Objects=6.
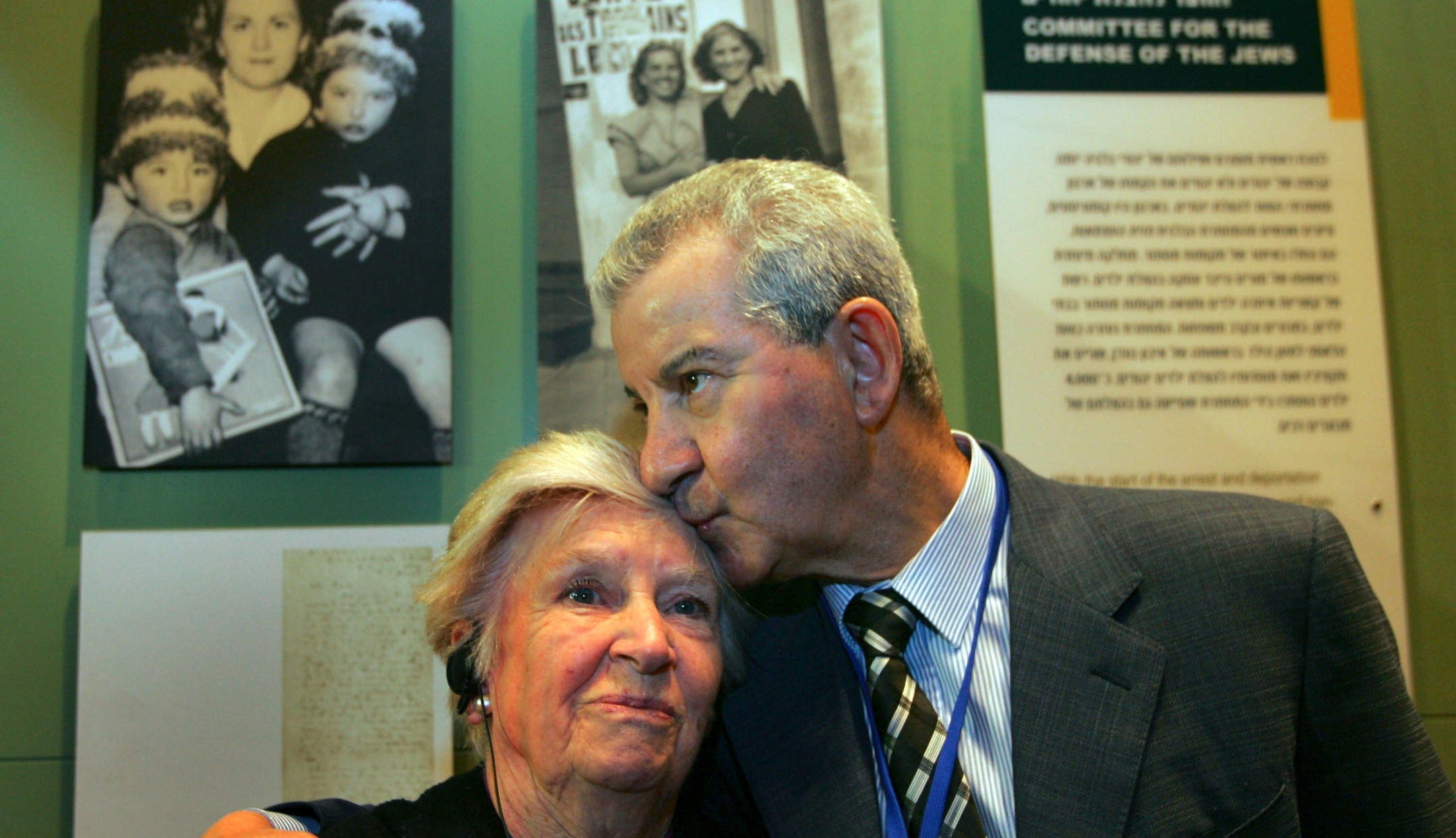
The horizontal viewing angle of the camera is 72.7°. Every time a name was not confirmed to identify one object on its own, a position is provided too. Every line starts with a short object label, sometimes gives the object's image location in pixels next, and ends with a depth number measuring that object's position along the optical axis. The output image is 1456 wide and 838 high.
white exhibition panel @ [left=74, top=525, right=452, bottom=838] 2.01
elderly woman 1.39
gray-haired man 1.46
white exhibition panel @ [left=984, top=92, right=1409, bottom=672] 2.24
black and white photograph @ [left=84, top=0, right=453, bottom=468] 2.09
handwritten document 2.06
